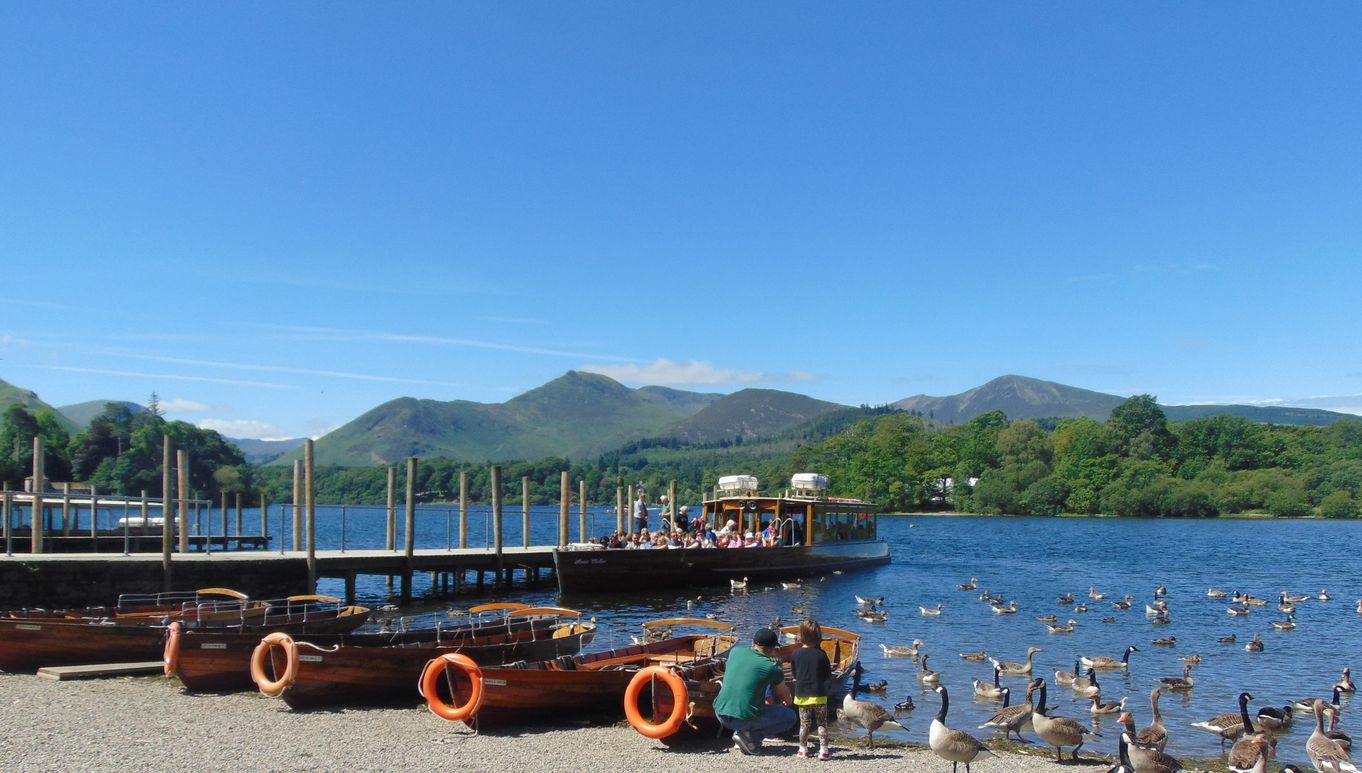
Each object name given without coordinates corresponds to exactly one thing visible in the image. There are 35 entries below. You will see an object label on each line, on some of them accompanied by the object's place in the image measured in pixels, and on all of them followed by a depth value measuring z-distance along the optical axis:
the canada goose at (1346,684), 20.39
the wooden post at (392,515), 36.44
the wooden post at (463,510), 39.50
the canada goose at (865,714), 14.38
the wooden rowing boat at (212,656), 16.84
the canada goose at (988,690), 19.80
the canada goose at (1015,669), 22.14
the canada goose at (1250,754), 13.51
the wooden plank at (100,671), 17.98
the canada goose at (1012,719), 15.78
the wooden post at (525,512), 42.50
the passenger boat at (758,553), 35.47
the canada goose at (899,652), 24.84
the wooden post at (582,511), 44.55
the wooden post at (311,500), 30.73
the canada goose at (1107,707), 18.45
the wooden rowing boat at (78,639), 18.70
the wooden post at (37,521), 31.41
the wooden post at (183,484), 30.05
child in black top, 13.08
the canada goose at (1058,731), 14.27
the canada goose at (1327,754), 13.81
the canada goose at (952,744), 12.62
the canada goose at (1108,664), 23.70
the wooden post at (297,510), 36.12
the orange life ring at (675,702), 13.76
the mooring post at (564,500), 42.03
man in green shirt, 13.12
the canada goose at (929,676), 20.95
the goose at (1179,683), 21.05
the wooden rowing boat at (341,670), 15.78
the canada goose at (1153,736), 14.84
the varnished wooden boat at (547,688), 14.71
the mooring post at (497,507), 37.72
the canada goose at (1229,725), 16.25
